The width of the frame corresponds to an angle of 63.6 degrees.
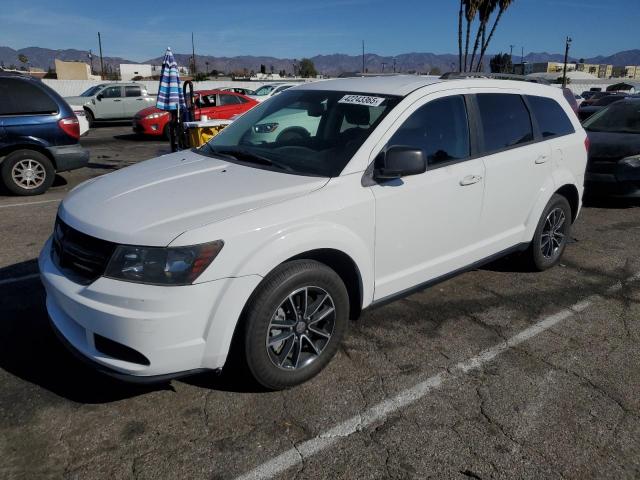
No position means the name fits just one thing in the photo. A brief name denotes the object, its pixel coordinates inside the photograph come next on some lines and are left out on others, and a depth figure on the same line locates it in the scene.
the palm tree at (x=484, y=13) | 27.66
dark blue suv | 7.53
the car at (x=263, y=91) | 19.23
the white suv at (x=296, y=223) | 2.52
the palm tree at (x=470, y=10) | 27.38
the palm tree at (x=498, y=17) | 27.45
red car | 15.66
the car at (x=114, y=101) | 20.19
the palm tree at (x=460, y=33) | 28.84
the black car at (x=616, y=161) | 7.23
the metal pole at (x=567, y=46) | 53.16
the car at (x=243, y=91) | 20.24
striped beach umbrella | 9.58
